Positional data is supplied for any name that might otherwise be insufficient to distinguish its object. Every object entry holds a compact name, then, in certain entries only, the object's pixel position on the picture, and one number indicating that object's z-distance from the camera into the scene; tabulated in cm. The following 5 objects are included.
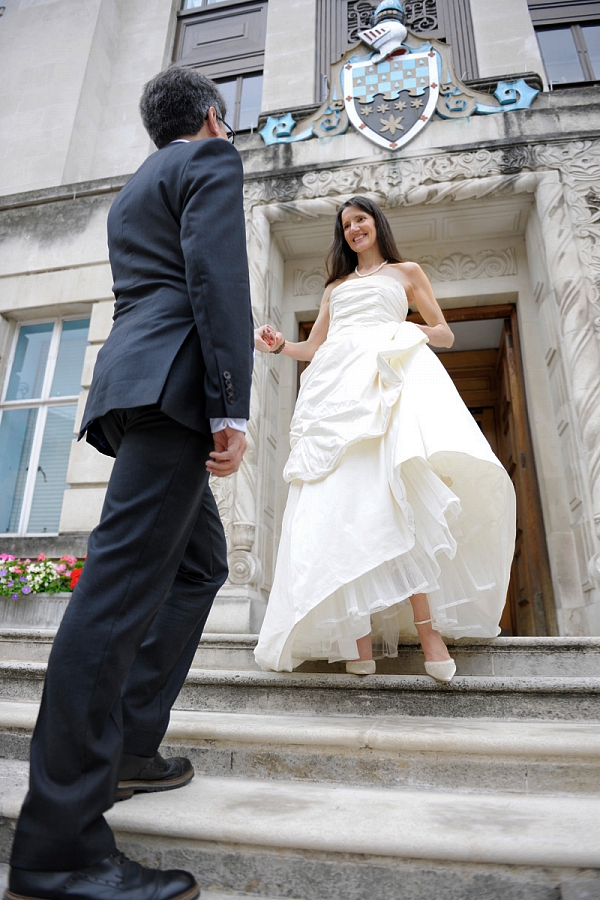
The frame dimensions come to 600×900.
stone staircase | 114
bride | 230
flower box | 479
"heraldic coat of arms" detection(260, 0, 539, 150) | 540
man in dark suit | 108
